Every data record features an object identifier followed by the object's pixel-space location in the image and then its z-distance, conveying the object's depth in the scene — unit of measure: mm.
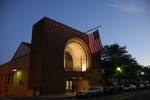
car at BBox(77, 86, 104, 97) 15479
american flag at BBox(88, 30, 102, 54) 19947
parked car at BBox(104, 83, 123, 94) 19076
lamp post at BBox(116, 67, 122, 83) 26649
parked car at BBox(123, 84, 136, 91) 24383
